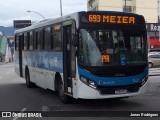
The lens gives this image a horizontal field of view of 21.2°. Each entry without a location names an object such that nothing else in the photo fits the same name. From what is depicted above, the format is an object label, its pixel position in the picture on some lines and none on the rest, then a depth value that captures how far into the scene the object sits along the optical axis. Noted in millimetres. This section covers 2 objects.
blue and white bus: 12570
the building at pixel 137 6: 93625
